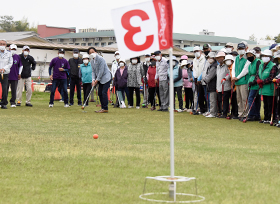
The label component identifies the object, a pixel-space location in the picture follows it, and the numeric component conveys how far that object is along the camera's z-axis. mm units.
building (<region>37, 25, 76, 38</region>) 119688
